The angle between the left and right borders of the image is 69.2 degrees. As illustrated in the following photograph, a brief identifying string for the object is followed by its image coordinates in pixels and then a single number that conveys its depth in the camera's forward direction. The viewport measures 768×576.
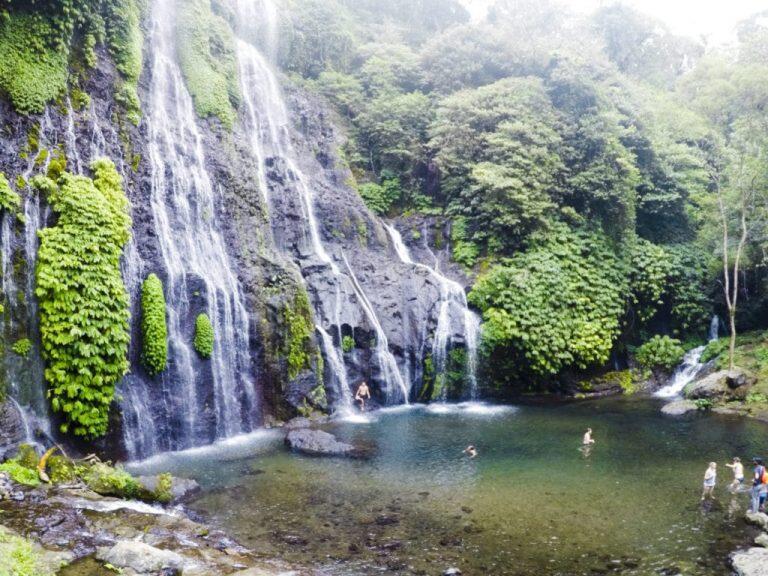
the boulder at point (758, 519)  11.48
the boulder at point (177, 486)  12.40
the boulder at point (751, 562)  9.44
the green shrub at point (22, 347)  13.26
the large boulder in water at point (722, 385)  22.23
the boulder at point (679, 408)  21.45
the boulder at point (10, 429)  12.16
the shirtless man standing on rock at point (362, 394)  21.58
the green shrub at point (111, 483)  11.85
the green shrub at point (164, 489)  12.36
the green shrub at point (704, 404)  21.72
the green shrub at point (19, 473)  11.17
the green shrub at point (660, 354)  26.17
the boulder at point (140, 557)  8.48
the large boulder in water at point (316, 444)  16.50
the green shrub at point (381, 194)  29.28
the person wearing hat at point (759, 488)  12.09
